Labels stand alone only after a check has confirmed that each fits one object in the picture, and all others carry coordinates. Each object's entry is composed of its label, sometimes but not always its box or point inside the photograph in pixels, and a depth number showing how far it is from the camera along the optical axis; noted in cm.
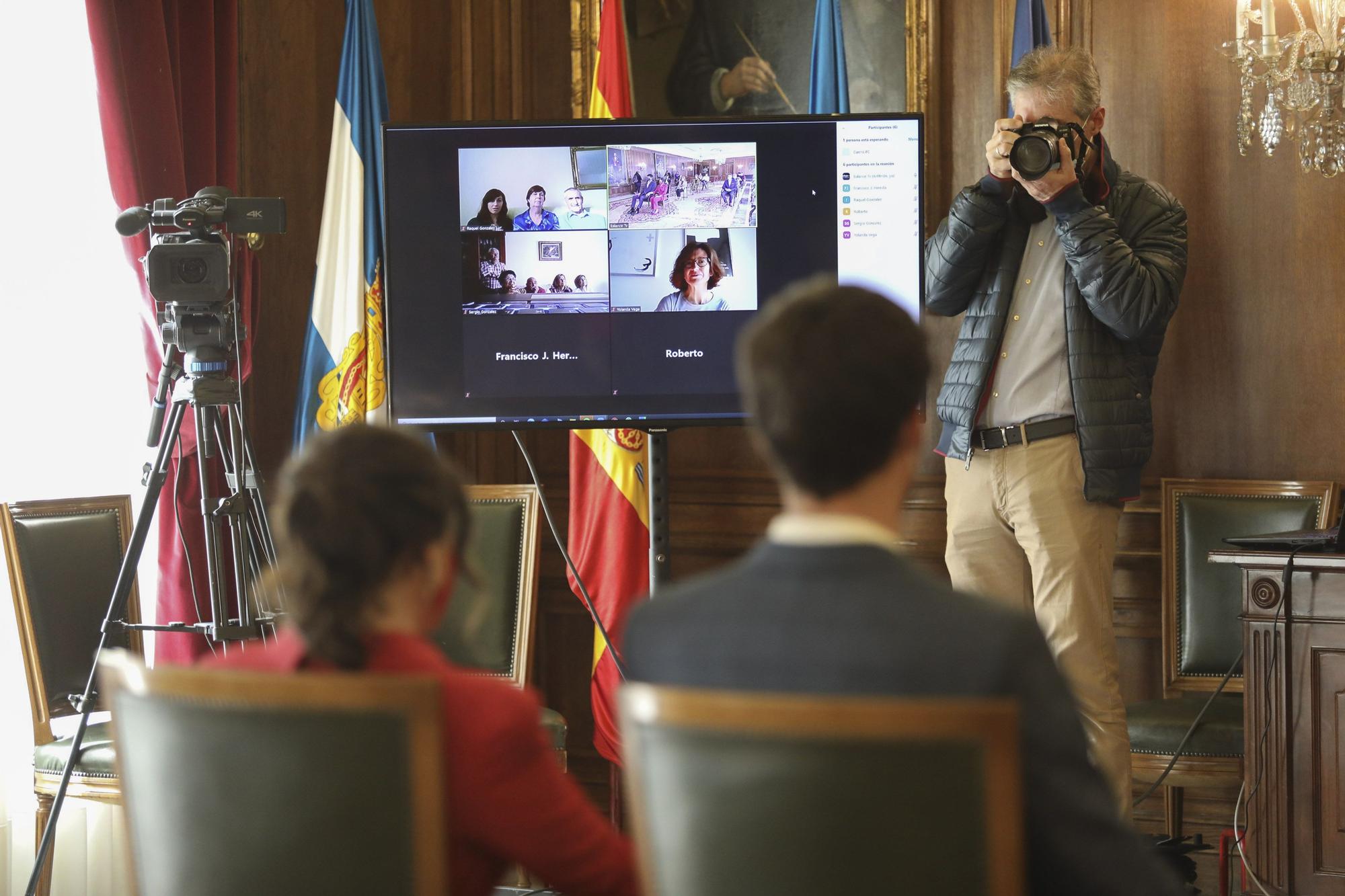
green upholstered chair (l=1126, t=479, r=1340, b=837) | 699
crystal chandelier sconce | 667
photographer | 594
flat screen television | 620
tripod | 563
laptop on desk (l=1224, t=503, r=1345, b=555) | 561
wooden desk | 551
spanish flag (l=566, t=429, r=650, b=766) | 757
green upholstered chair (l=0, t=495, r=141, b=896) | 598
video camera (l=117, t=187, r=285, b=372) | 569
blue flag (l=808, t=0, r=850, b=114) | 773
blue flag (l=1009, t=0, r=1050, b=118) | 749
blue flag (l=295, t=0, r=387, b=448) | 746
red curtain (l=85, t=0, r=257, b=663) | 661
